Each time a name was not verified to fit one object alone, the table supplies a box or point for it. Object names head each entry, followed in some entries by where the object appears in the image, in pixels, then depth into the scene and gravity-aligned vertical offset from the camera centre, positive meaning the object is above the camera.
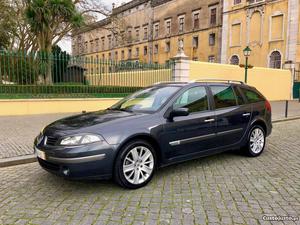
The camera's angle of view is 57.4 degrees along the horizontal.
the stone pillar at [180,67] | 15.12 +1.05
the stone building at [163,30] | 35.91 +8.58
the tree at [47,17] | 15.42 +4.12
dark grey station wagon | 3.72 -0.72
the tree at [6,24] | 19.60 +4.96
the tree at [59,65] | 12.07 +0.95
